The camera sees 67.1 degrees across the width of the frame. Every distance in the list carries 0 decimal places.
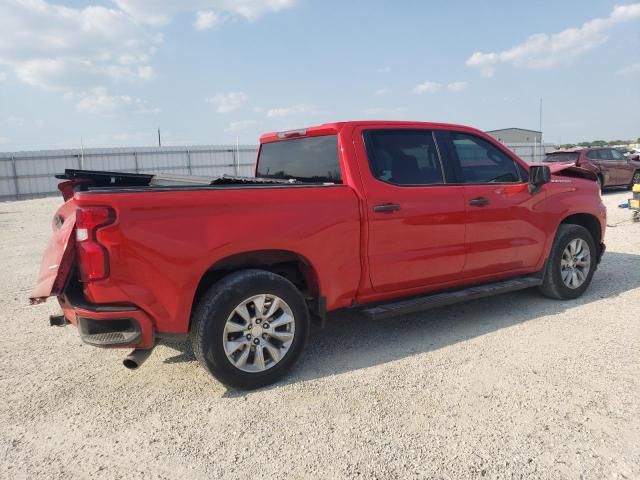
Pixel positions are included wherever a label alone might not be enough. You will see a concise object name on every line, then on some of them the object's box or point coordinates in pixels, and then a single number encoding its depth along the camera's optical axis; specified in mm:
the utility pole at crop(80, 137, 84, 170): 24672
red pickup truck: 2928
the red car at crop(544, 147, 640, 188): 15898
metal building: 46694
